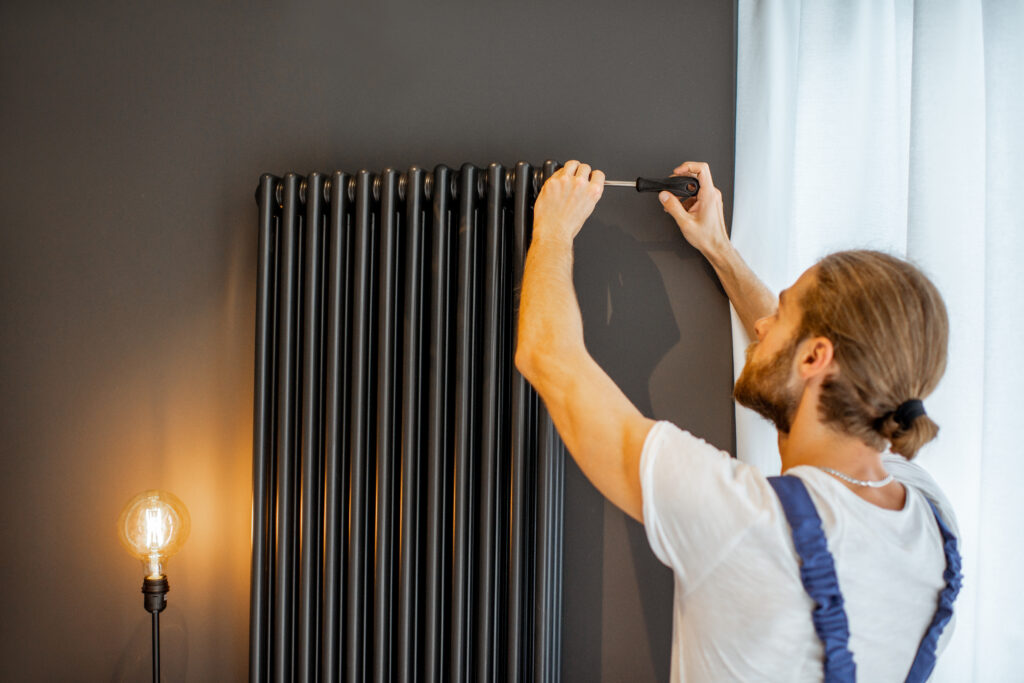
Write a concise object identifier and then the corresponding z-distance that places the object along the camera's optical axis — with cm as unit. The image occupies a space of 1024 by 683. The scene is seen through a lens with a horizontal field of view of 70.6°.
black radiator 135
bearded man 89
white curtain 136
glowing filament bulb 140
